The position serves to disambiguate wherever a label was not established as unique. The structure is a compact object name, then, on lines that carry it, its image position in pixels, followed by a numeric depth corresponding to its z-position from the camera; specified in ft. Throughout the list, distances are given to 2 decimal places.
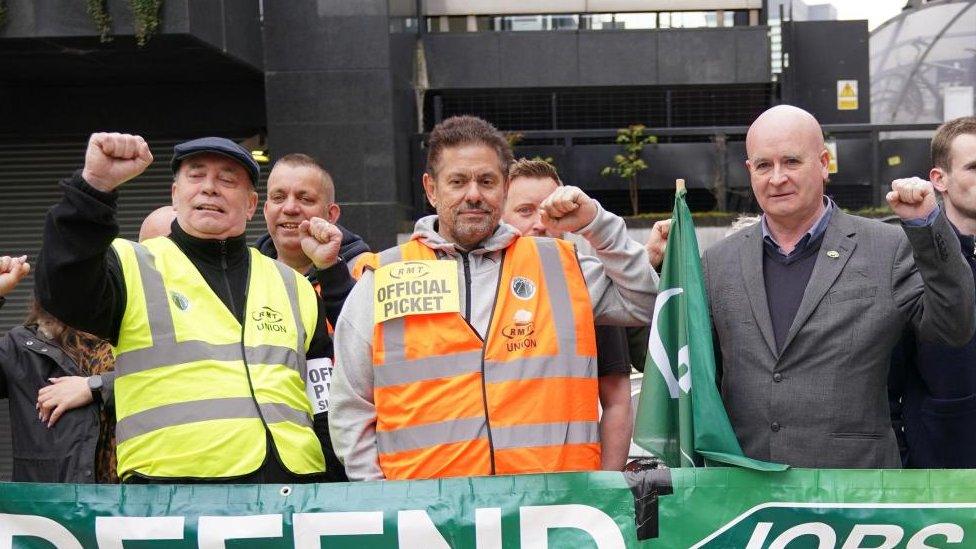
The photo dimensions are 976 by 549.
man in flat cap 10.54
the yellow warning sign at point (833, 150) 40.96
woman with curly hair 15.14
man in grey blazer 11.02
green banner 10.21
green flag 10.54
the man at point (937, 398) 12.28
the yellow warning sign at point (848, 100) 45.91
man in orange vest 10.82
